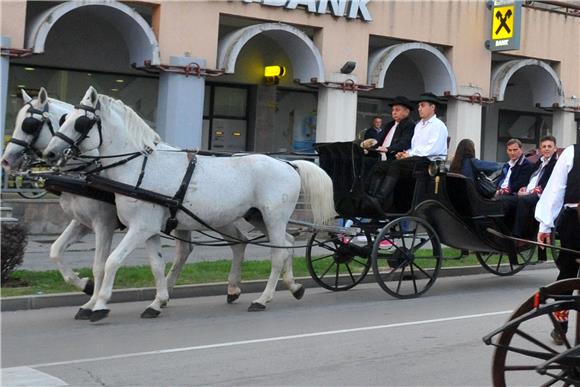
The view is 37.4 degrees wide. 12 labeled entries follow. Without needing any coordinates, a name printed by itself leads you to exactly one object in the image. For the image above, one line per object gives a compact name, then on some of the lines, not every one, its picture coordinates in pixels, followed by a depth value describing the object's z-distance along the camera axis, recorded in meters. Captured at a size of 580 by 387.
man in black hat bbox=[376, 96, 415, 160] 11.27
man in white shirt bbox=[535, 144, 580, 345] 6.82
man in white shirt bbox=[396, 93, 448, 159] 11.05
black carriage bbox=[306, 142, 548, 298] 11.00
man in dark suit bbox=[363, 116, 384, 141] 15.87
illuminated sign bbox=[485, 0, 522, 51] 22.08
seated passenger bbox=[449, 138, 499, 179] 12.05
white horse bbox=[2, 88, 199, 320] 9.12
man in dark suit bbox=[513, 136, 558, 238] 10.93
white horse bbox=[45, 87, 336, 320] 9.04
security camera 20.00
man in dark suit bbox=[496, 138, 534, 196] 12.23
